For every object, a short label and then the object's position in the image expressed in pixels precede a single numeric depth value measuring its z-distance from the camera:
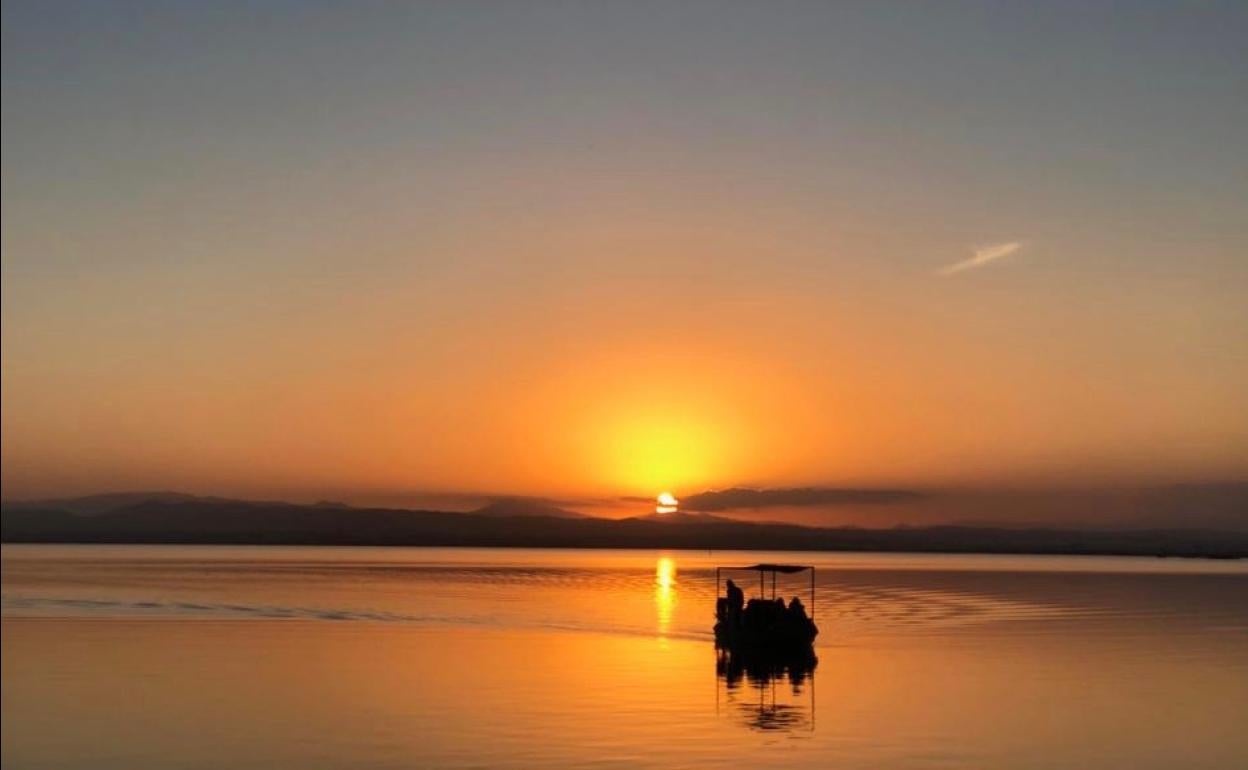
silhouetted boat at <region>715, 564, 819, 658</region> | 55.16
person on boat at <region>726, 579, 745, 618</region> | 58.72
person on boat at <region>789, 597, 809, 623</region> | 55.81
